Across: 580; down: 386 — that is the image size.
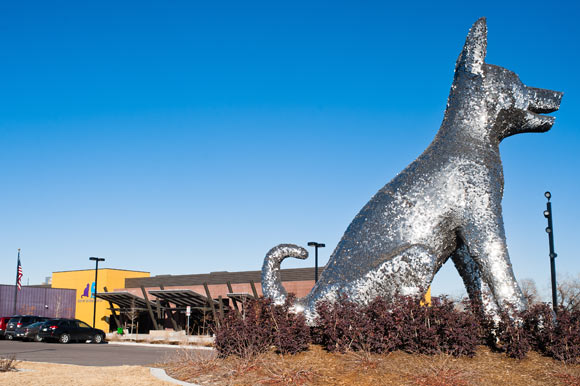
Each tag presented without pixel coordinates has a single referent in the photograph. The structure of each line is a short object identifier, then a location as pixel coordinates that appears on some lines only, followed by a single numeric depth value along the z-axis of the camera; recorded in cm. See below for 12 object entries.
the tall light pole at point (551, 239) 1683
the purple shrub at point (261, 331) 757
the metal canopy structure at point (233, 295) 3098
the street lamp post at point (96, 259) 4072
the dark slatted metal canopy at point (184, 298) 3309
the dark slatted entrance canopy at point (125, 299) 3616
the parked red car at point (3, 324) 2858
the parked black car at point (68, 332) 2580
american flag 3700
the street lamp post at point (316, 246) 3131
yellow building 4766
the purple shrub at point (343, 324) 715
